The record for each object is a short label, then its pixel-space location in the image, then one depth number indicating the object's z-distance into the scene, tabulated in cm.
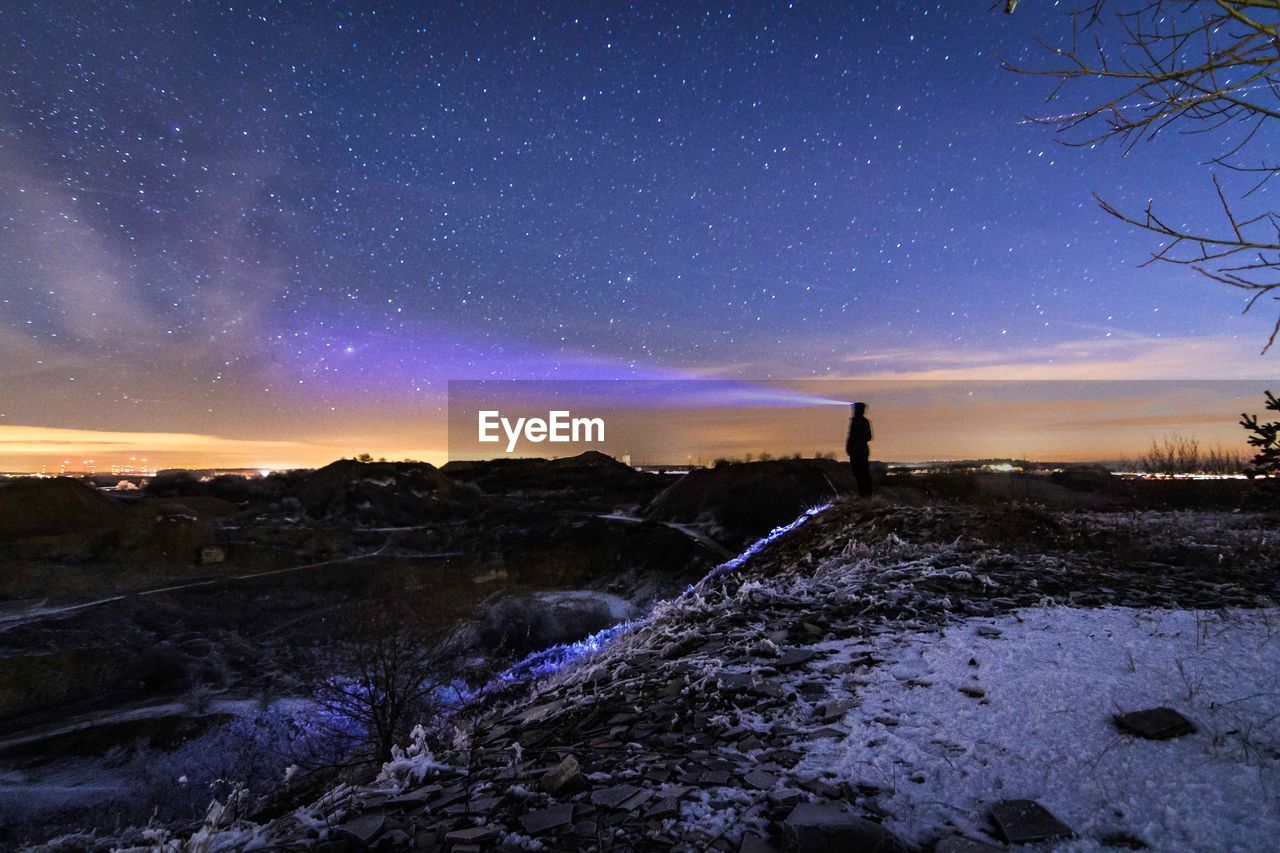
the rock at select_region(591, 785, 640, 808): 291
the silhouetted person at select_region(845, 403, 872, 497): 1387
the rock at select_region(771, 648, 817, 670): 496
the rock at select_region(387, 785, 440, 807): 313
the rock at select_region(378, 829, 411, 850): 265
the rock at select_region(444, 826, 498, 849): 263
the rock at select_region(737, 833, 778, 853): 244
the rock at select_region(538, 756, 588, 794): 313
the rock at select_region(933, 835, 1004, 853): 232
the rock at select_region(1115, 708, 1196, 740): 301
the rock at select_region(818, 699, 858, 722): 382
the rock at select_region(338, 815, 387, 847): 270
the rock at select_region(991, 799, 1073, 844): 239
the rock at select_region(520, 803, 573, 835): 272
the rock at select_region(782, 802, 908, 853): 233
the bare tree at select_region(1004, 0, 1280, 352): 253
